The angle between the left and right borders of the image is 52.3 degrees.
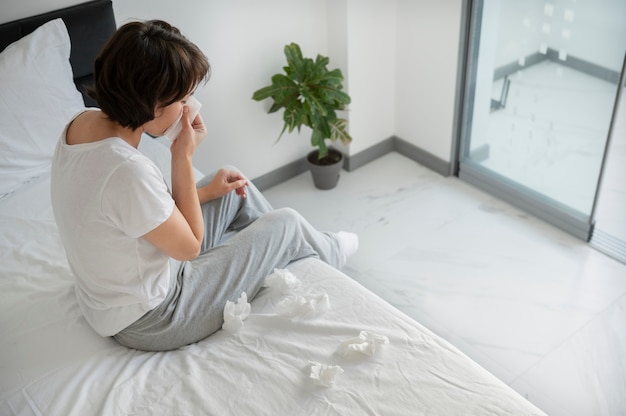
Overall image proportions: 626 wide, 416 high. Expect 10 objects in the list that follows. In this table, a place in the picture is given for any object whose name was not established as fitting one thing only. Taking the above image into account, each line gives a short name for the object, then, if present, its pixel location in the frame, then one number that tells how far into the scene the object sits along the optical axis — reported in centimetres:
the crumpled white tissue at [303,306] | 159
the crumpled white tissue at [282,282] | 166
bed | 137
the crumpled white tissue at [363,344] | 146
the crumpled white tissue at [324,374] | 139
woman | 127
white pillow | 202
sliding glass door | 221
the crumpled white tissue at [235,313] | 157
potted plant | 256
